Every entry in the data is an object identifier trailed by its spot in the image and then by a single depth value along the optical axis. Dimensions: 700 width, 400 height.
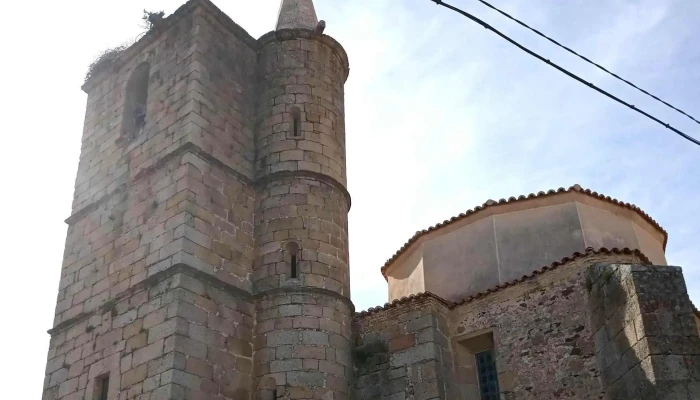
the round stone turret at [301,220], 10.16
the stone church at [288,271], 9.20
